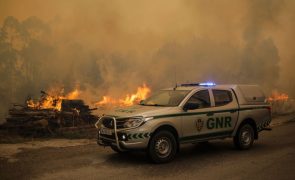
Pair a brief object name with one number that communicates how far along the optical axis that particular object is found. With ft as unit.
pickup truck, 17.59
